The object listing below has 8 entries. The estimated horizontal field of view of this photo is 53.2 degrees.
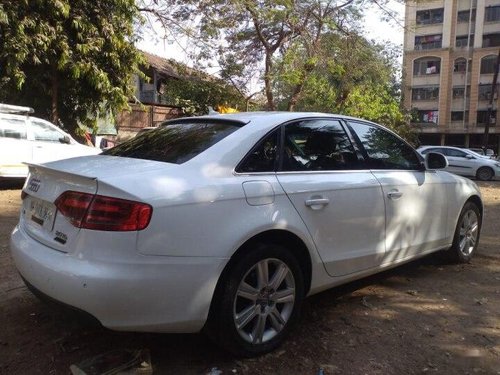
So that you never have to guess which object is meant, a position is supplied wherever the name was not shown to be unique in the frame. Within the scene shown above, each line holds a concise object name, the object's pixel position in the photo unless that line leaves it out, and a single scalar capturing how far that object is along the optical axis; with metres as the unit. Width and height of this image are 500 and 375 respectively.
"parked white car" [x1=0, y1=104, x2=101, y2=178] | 10.41
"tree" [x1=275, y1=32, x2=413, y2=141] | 18.95
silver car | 20.30
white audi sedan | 2.62
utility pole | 34.94
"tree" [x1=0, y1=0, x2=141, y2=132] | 12.15
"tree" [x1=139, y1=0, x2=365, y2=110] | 16.23
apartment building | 52.06
